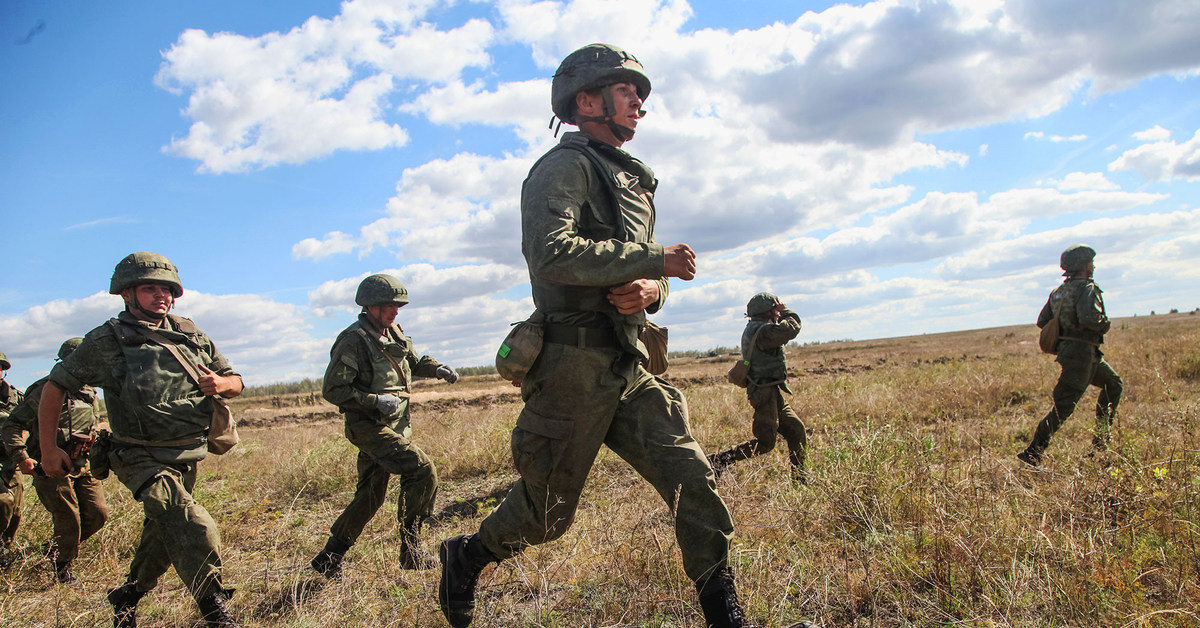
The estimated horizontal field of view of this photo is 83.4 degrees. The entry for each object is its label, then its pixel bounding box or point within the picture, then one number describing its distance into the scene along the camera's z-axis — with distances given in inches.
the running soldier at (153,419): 136.1
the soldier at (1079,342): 248.1
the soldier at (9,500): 216.7
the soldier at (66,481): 198.4
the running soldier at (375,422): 185.5
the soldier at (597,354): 100.7
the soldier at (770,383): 236.7
